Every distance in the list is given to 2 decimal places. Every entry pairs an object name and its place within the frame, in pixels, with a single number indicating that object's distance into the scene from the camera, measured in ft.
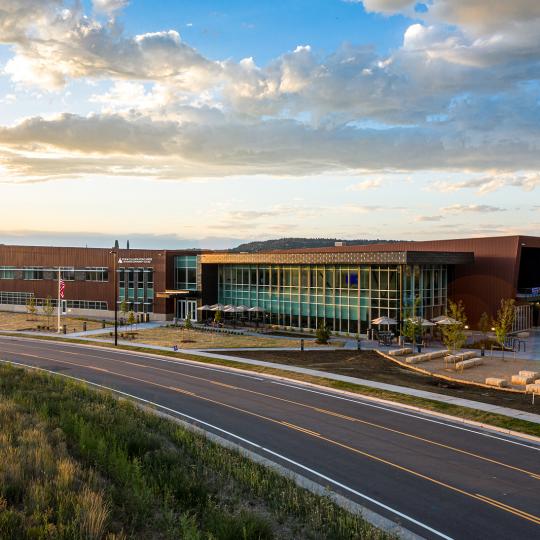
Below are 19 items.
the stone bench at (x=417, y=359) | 138.00
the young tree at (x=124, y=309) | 240.36
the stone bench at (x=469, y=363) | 127.65
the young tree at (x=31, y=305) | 266.98
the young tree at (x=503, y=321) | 143.64
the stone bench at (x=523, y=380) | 111.86
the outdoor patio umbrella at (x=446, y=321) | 163.60
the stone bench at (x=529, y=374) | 112.57
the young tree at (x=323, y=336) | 170.54
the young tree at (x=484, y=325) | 167.06
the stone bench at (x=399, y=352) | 149.69
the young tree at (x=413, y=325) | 157.07
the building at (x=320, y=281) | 185.78
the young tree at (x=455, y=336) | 134.62
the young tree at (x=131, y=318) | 211.41
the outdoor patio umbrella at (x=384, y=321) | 170.81
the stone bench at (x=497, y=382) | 110.11
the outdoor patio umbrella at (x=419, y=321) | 162.96
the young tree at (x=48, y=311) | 244.22
